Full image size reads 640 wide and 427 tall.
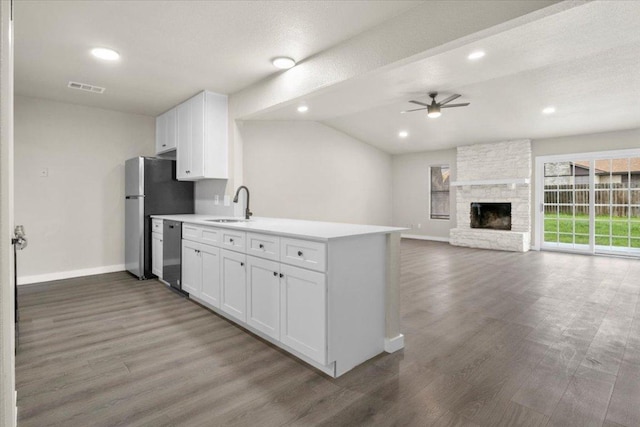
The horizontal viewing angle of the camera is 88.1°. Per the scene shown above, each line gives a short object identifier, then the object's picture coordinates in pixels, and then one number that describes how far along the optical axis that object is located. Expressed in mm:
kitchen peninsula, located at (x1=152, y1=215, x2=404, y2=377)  1973
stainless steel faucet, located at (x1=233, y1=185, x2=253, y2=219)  3500
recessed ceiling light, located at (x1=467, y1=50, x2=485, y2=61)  3326
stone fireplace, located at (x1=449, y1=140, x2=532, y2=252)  7066
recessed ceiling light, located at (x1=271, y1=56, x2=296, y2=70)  2990
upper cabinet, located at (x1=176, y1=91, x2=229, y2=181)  3939
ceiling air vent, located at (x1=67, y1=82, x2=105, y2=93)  3717
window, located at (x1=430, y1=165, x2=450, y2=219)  8641
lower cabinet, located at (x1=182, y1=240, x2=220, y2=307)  2975
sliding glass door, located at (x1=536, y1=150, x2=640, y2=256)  6176
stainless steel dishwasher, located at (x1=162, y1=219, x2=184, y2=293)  3646
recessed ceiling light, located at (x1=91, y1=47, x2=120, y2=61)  2887
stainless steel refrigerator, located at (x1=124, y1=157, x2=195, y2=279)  4316
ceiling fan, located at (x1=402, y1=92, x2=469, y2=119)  4870
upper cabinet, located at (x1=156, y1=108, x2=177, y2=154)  4566
